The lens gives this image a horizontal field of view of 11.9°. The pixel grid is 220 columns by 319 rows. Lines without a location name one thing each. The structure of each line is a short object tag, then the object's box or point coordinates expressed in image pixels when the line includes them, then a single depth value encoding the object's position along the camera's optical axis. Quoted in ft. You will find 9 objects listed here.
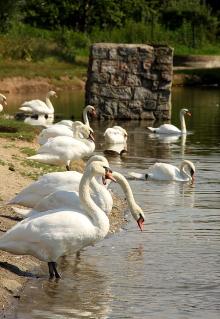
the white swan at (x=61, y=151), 51.34
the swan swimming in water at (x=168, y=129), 84.84
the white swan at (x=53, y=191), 37.50
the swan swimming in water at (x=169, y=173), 58.23
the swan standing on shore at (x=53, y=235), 32.86
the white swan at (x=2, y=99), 98.27
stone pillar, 98.43
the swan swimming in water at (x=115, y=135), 74.69
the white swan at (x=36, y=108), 98.68
